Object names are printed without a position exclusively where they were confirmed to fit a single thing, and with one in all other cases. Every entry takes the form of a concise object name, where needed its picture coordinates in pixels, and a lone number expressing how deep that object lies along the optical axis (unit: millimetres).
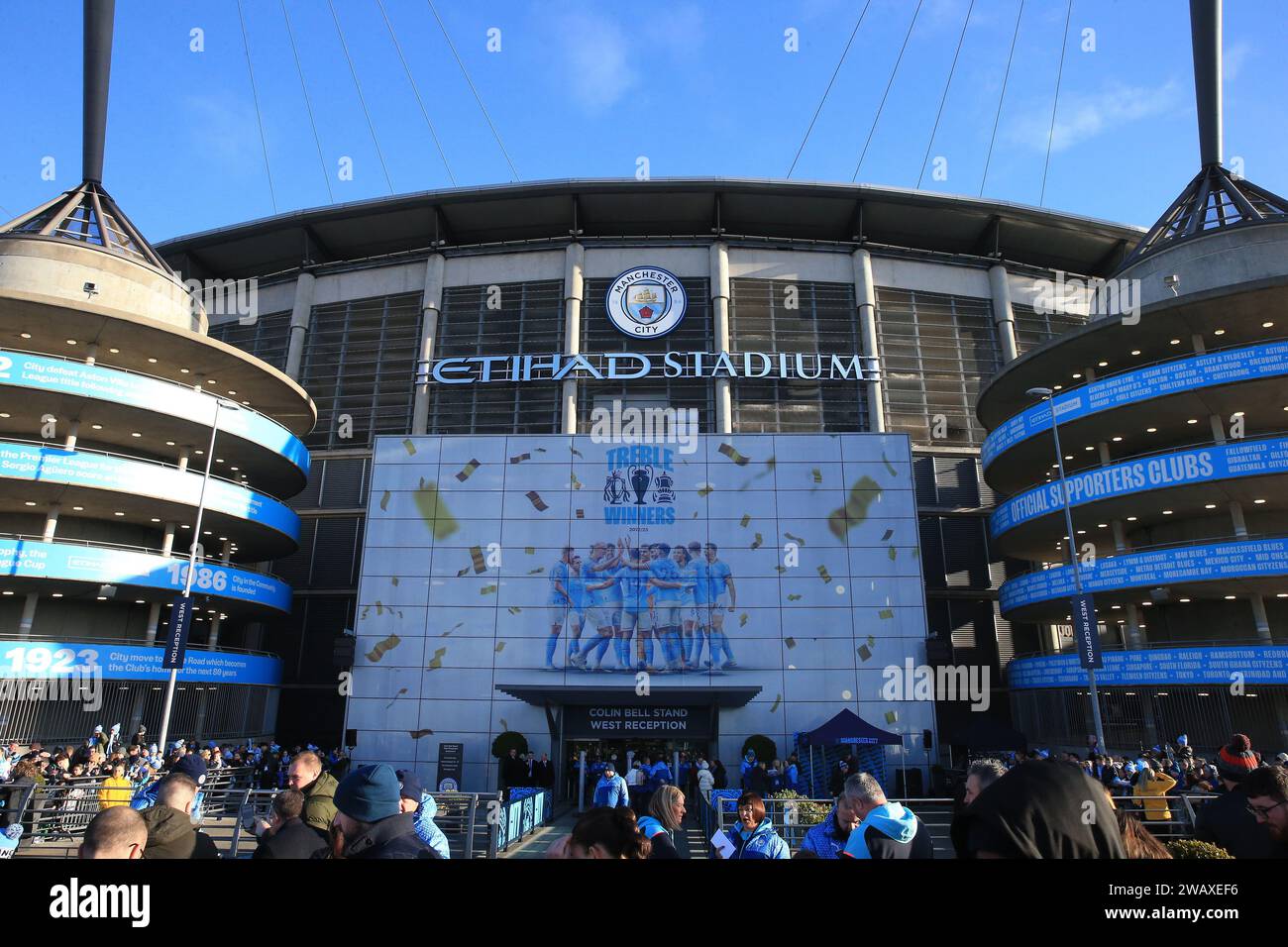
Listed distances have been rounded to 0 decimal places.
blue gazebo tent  26688
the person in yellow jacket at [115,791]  13727
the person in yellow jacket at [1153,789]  12492
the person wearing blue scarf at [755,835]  6129
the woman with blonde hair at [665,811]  6520
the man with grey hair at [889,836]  4887
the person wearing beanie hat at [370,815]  4172
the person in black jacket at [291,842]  4648
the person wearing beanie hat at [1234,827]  5379
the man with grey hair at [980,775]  6102
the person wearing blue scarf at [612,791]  12766
